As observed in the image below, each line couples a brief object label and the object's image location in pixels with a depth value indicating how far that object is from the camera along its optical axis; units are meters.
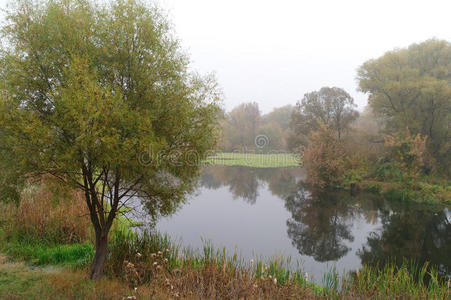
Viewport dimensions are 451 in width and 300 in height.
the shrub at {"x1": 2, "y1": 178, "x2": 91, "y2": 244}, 10.45
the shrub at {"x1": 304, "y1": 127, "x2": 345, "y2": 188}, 26.02
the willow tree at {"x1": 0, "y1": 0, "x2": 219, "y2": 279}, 6.04
